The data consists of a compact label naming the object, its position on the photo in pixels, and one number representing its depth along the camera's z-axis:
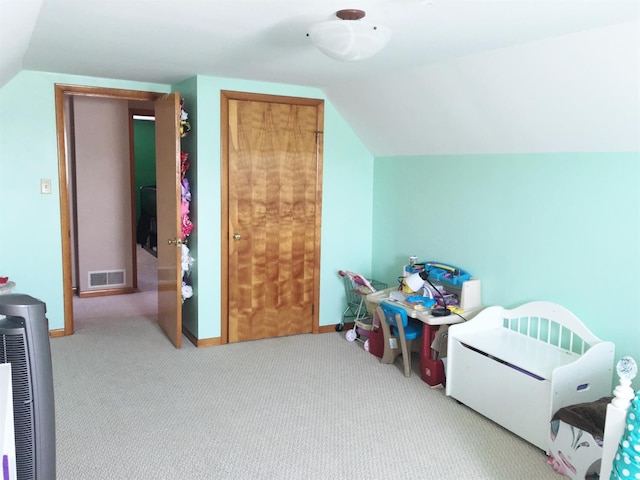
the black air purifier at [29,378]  1.44
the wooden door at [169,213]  3.88
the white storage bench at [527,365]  2.64
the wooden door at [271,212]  4.10
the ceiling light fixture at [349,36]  2.23
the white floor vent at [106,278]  5.81
